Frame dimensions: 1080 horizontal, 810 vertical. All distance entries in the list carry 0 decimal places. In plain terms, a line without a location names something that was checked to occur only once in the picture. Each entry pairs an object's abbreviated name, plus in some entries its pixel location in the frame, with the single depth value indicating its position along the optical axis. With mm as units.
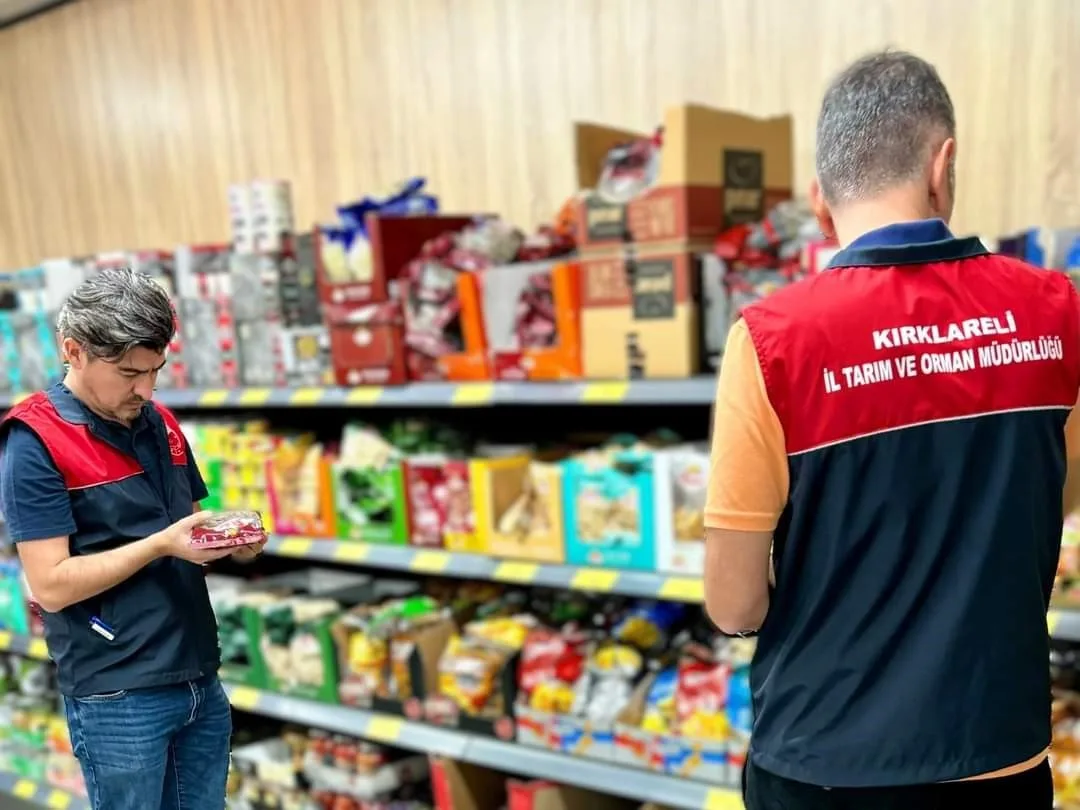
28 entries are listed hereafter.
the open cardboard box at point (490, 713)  2535
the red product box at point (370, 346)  2639
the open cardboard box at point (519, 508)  2432
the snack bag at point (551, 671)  2441
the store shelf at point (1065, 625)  1834
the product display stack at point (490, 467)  2207
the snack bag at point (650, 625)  2516
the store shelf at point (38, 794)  3445
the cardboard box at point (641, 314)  2170
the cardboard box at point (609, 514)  2285
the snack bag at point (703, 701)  2219
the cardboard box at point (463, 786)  2703
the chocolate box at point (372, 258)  2650
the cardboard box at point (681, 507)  2213
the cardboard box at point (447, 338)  2512
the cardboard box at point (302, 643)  2859
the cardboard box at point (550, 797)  2518
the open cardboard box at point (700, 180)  2131
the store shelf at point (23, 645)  3514
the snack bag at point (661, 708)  2297
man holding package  1483
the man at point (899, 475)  1084
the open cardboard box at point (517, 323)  2344
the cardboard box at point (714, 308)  2148
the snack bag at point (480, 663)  2570
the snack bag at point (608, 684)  2373
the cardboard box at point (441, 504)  2598
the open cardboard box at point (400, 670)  2680
